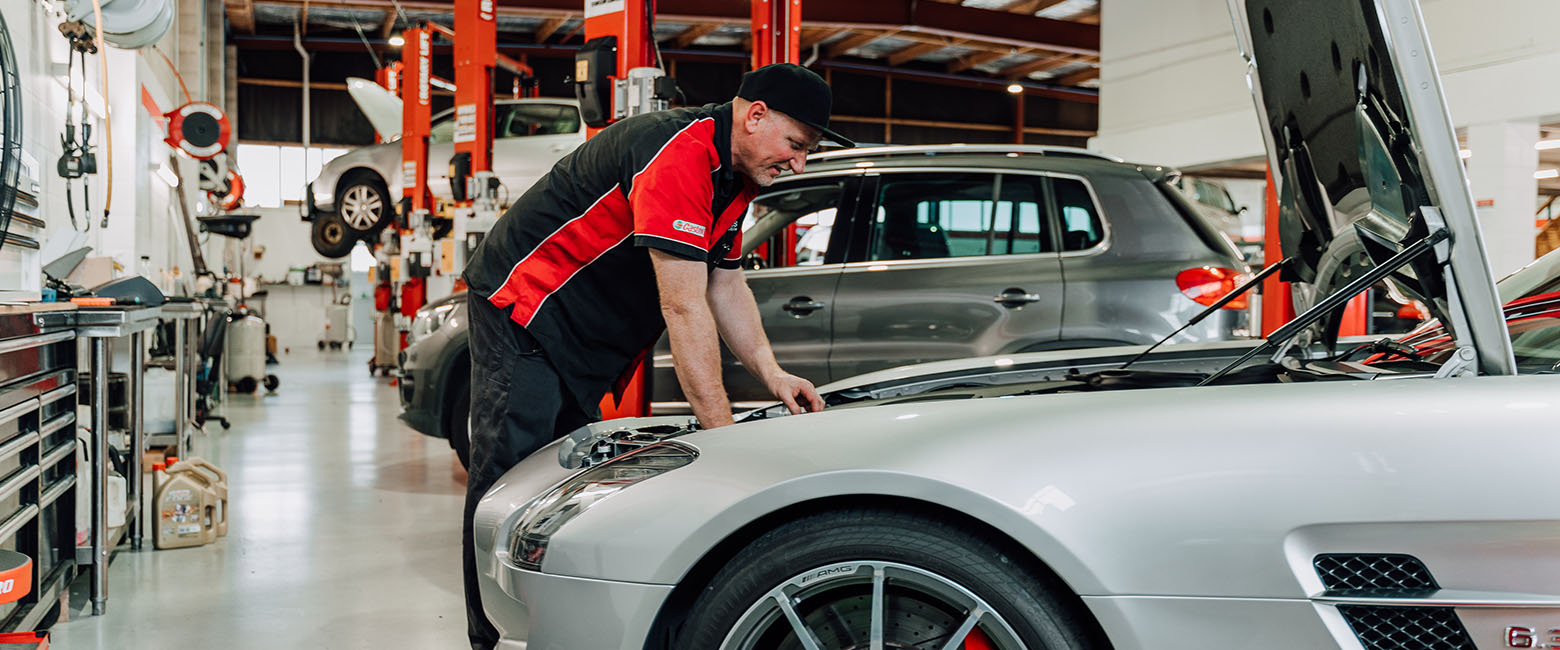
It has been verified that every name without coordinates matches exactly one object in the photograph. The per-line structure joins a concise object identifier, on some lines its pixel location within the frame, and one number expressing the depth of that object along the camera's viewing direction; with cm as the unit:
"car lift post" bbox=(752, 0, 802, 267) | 554
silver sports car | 128
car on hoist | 926
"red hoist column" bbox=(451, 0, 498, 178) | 731
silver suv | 388
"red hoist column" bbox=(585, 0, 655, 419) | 396
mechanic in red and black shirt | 196
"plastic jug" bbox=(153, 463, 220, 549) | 367
